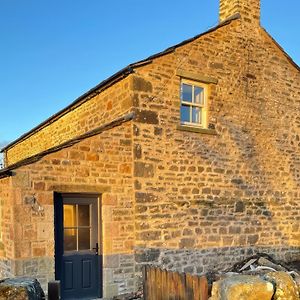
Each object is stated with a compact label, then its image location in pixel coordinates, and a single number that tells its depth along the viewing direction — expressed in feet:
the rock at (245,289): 15.20
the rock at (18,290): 10.55
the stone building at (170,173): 26.76
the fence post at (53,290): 13.91
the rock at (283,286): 15.92
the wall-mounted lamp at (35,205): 25.53
